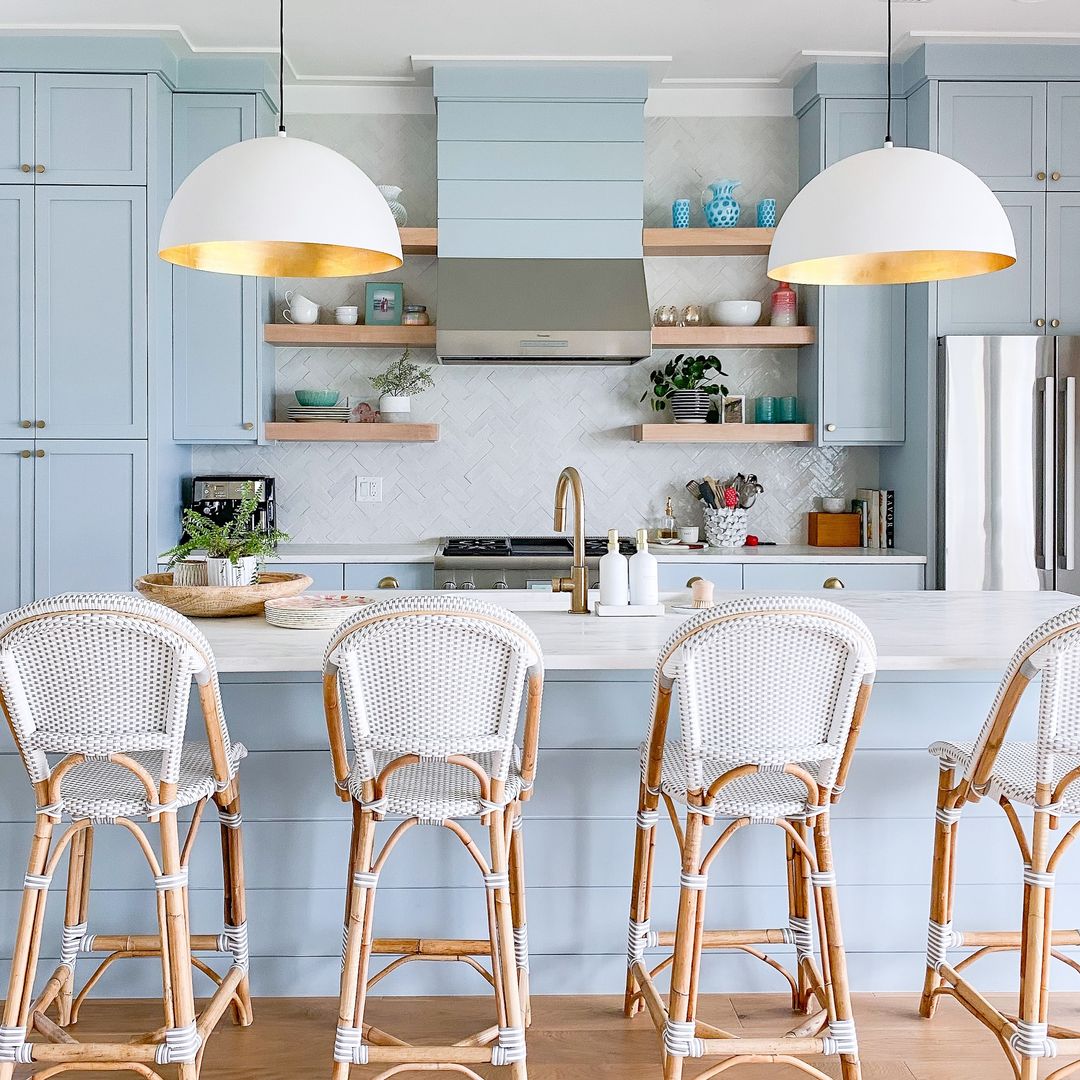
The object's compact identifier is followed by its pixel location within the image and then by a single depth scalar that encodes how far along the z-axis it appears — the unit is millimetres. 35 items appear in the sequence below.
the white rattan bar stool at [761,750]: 1842
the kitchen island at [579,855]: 2436
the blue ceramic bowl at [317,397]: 4535
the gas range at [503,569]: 4121
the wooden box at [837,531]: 4660
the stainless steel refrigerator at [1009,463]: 3959
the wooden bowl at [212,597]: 2500
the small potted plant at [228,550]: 2590
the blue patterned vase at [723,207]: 4512
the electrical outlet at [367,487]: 4773
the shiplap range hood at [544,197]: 4305
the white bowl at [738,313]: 4562
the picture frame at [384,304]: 4641
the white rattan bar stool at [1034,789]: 1877
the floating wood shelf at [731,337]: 4453
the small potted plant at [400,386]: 4598
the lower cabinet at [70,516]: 4062
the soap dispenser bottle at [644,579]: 2633
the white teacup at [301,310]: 4504
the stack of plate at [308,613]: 2373
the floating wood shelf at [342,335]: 4422
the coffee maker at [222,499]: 4387
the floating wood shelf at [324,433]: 4398
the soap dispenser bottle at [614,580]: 2611
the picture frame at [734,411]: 4582
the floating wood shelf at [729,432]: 4469
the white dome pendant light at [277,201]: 2031
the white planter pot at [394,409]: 4594
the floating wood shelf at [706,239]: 4418
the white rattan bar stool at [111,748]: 1819
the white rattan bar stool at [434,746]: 1817
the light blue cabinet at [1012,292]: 4102
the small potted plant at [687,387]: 4516
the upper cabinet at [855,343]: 4344
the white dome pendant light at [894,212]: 2105
